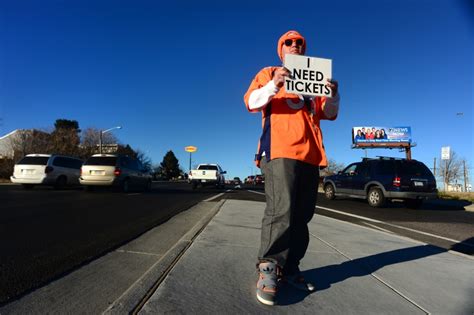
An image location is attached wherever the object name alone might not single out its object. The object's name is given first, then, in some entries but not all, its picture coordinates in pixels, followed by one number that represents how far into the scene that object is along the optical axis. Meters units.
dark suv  13.06
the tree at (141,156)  79.83
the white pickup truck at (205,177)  24.72
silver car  15.48
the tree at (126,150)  67.00
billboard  56.03
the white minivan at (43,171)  17.02
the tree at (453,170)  77.81
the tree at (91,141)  53.12
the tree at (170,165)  109.50
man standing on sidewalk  2.71
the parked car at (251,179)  65.59
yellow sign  93.51
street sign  27.41
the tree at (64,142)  45.57
